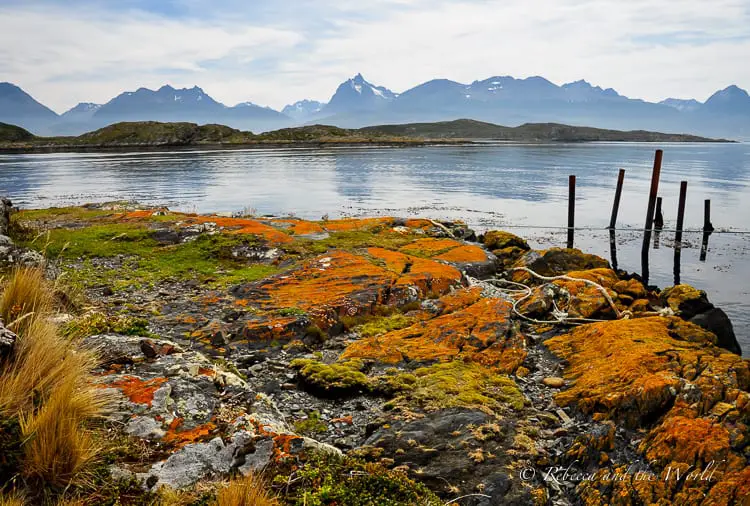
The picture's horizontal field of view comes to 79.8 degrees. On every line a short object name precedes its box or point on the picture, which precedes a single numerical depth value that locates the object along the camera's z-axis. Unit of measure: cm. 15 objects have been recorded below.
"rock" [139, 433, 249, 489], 381
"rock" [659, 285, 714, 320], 1135
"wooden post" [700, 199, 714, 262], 2700
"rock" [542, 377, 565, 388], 727
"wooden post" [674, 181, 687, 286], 2432
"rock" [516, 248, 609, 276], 1467
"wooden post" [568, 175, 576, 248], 2774
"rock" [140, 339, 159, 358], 602
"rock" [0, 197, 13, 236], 1387
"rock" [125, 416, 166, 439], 431
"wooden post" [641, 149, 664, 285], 2403
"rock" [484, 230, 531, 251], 1852
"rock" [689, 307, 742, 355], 1095
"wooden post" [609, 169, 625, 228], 2873
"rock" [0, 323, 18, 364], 405
